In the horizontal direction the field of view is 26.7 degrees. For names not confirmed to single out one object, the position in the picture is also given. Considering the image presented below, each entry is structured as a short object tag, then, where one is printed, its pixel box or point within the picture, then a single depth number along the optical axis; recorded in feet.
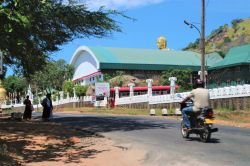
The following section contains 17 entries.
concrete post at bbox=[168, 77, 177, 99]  136.27
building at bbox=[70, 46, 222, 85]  248.73
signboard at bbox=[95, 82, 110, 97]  174.91
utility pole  119.14
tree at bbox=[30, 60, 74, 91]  261.65
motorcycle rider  47.28
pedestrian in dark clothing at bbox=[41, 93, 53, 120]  86.10
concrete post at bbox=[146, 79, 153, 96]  147.21
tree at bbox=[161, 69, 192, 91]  214.90
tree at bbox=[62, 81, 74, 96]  232.86
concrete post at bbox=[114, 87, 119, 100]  173.27
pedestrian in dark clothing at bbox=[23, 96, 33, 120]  92.52
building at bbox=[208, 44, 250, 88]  177.35
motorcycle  46.06
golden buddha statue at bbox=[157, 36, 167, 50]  325.01
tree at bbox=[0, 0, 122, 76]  54.95
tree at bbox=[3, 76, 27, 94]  330.13
